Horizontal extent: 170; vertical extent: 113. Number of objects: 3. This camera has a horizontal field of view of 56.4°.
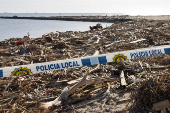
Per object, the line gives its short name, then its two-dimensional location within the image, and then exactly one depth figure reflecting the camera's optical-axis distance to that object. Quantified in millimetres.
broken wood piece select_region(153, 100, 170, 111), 3346
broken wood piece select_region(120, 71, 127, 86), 4796
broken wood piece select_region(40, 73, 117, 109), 3932
